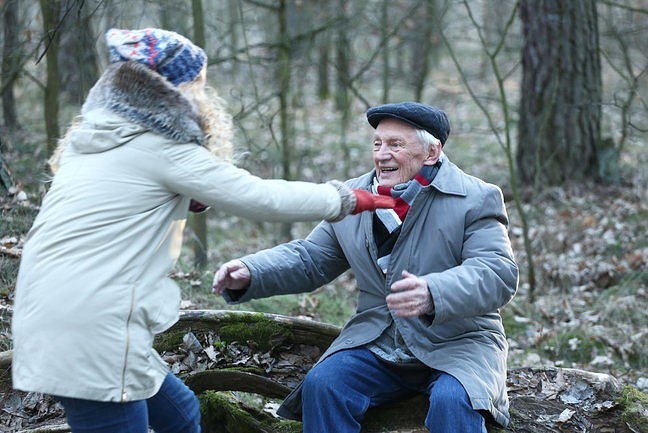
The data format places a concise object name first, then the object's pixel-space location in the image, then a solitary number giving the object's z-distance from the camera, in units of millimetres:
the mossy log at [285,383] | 3908
